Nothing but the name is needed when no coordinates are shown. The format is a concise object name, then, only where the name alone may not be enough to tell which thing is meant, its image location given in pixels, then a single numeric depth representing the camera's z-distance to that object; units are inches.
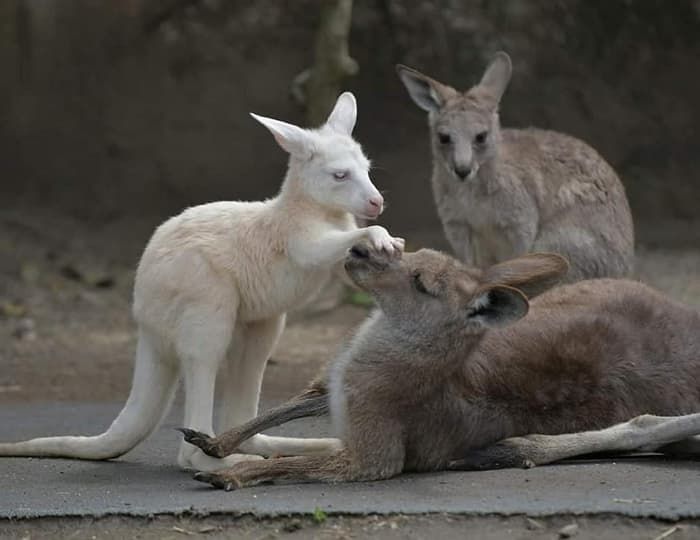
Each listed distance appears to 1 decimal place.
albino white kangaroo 430.0
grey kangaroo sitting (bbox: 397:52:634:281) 700.7
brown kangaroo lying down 401.1
